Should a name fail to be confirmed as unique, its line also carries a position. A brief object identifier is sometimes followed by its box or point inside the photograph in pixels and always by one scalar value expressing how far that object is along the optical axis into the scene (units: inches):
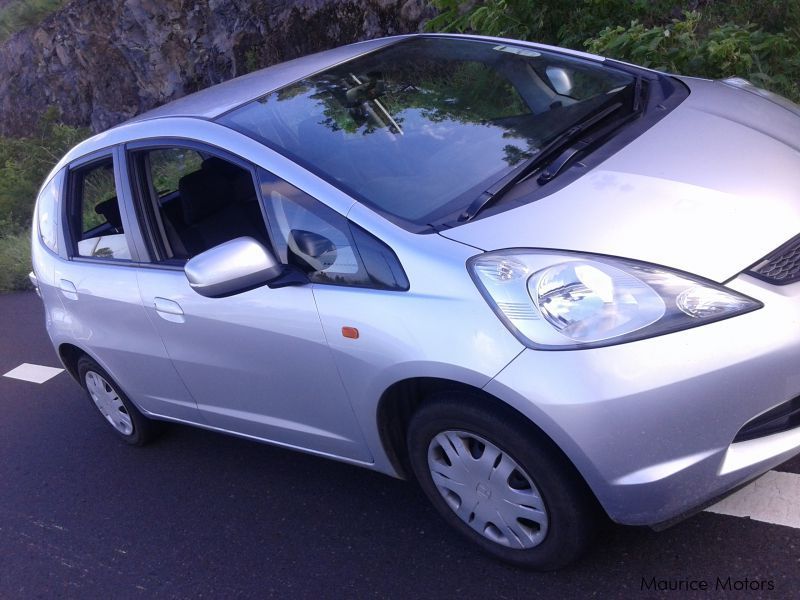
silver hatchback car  100.2
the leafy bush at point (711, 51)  220.4
